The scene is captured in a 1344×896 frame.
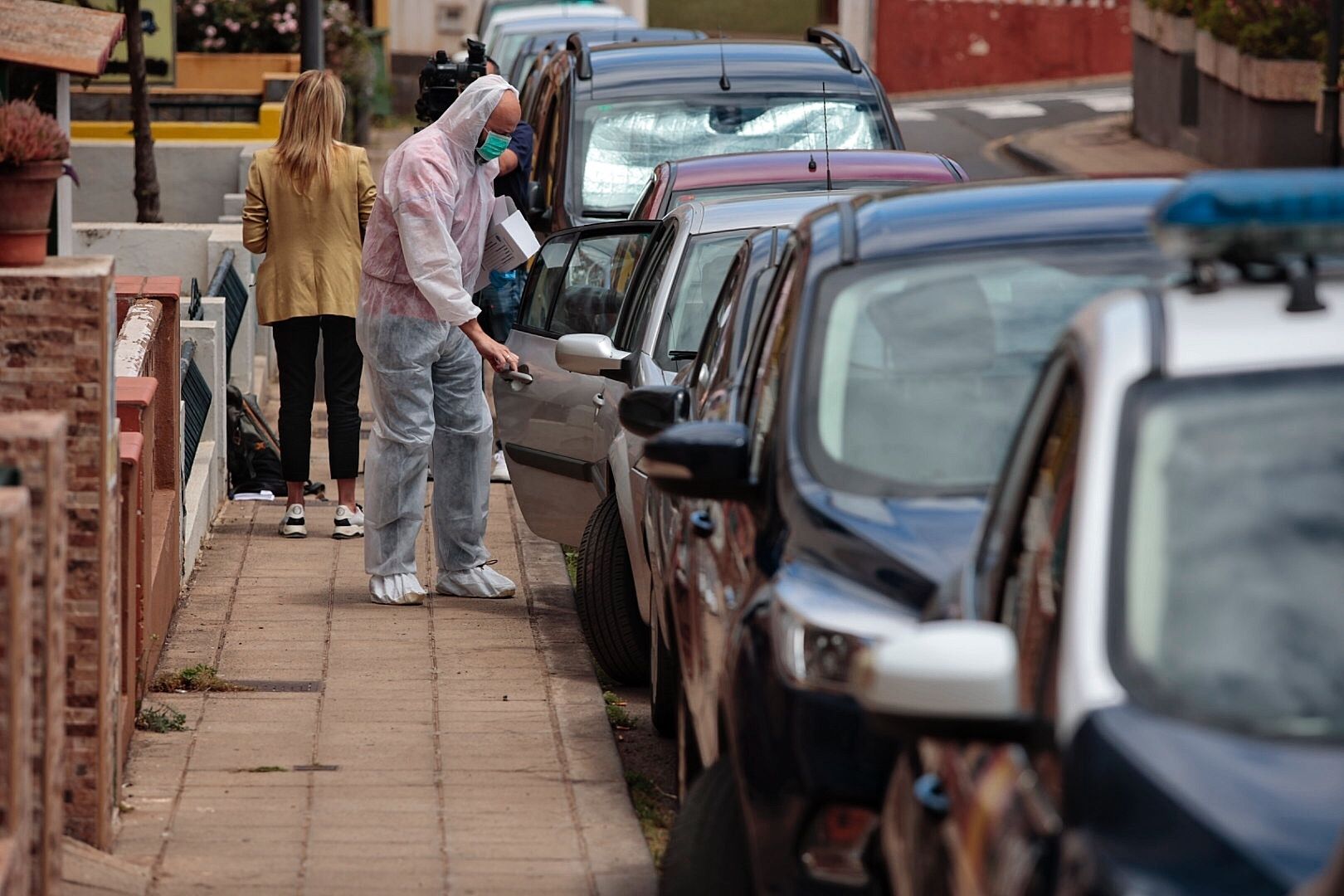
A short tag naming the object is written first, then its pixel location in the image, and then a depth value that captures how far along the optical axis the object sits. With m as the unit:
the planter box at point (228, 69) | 45.37
